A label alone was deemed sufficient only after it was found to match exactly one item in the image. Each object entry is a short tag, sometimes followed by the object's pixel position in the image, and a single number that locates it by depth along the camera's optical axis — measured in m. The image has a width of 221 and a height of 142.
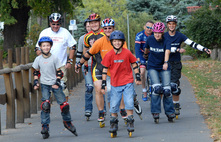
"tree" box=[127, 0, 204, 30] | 97.12
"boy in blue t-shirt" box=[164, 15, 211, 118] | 18.91
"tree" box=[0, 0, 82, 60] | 44.33
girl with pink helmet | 18.20
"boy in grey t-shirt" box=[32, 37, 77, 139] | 16.22
